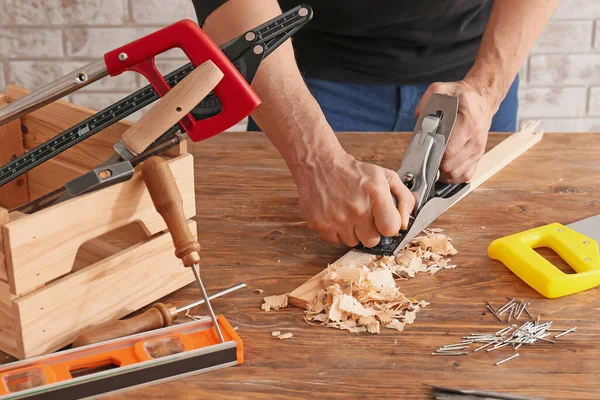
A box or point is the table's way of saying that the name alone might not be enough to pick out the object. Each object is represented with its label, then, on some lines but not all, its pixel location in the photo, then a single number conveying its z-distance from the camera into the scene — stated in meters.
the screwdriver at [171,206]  1.41
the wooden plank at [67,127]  1.57
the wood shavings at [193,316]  1.47
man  1.59
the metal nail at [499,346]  1.42
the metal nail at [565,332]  1.44
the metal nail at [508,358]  1.40
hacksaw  1.45
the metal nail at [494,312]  1.47
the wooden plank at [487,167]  1.50
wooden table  1.37
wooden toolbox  1.36
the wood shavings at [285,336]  1.44
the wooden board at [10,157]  1.69
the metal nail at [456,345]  1.42
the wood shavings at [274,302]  1.49
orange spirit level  1.33
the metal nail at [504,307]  1.48
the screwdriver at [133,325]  1.40
